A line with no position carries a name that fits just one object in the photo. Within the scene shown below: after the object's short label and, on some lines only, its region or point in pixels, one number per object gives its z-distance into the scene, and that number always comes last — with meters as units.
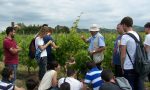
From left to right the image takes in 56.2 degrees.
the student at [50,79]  2.75
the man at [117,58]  2.69
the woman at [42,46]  3.37
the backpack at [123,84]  2.33
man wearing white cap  3.11
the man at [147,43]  2.89
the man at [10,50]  3.07
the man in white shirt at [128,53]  2.47
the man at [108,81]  2.27
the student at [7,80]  2.33
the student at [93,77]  2.65
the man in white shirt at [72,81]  2.62
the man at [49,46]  3.47
